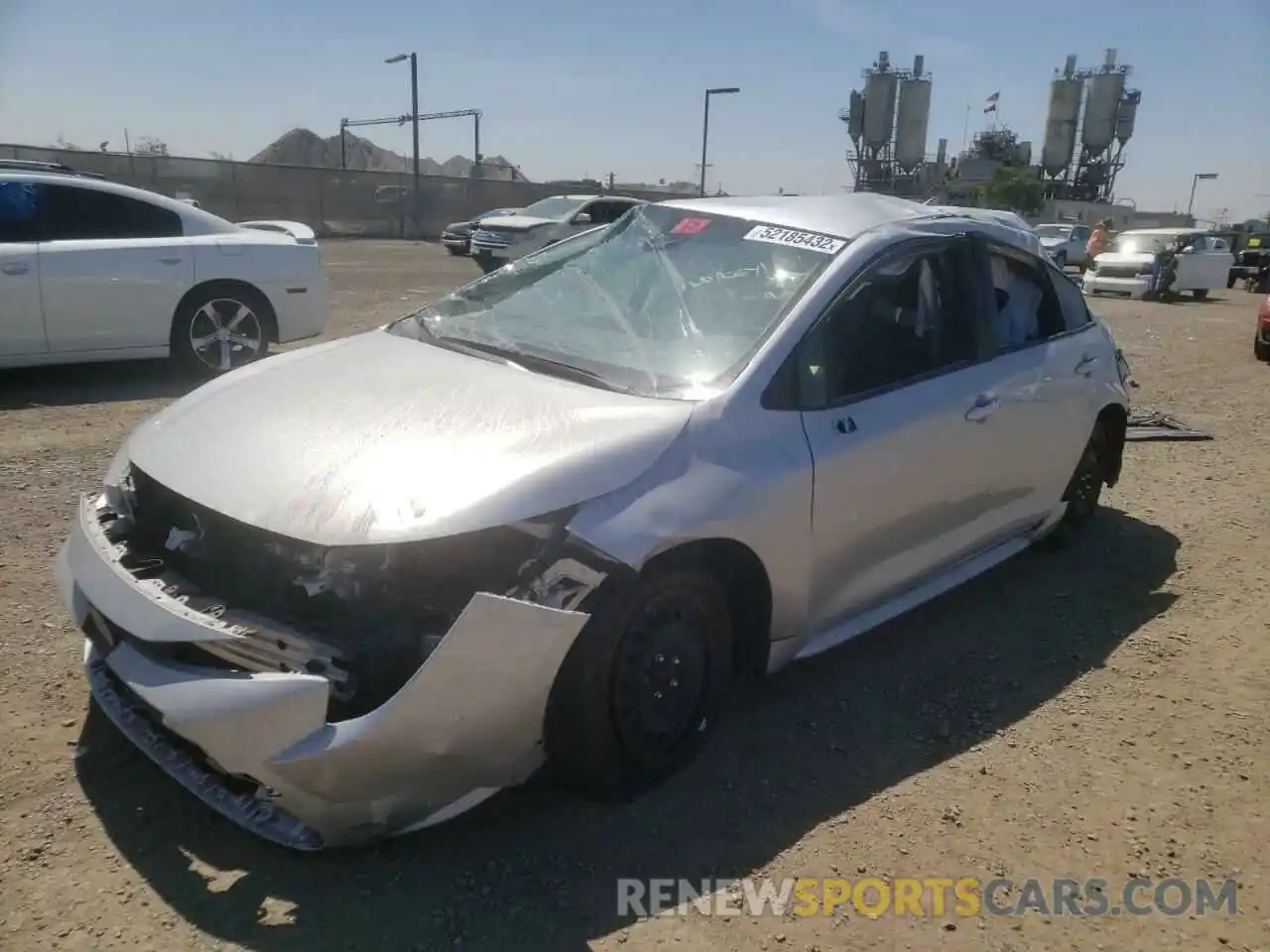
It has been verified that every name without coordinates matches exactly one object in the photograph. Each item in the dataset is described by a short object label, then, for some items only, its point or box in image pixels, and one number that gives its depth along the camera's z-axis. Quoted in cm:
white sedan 681
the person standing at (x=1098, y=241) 2252
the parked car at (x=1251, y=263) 2776
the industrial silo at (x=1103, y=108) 6812
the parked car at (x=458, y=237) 2488
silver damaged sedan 236
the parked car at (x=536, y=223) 1852
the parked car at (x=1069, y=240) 2869
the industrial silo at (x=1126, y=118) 6838
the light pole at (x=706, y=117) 3581
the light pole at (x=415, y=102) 3762
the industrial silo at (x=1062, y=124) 6994
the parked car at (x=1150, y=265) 2070
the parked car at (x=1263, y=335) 1192
